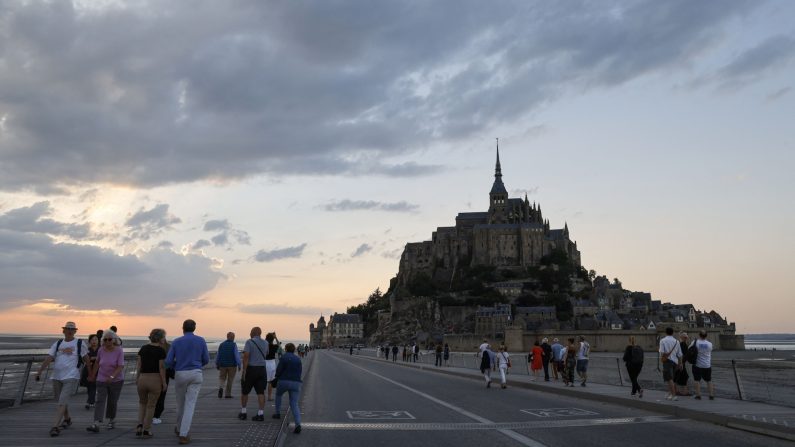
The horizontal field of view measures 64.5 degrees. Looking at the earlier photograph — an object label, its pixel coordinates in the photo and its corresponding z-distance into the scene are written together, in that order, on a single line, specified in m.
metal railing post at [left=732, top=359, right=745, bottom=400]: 15.86
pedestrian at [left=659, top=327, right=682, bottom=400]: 15.86
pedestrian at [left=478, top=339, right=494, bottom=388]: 22.55
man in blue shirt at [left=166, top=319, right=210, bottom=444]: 9.34
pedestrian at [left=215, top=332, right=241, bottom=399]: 16.31
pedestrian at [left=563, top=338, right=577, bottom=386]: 21.56
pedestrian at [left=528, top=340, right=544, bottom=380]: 25.19
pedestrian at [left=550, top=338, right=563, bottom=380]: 23.81
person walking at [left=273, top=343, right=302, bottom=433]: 11.18
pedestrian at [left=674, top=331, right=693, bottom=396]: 16.30
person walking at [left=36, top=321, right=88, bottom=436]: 9.94
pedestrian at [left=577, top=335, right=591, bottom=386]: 21.25
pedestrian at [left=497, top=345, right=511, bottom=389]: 22.06
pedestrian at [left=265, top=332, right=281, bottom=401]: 14.72
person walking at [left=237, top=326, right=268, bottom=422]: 12.41
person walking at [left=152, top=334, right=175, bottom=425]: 10.88
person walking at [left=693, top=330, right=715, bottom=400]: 15.73
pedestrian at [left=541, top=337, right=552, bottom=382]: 24.12
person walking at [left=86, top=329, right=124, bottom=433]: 10.36
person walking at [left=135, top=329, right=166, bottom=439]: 9.41
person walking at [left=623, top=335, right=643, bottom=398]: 17.11
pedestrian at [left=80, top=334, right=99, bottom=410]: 13.04
